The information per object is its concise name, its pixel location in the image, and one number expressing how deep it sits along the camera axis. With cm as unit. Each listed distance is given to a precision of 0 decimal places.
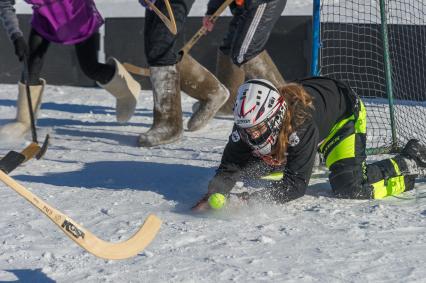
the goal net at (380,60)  1188
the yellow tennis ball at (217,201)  743
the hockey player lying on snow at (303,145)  740
